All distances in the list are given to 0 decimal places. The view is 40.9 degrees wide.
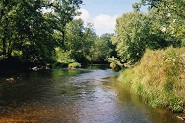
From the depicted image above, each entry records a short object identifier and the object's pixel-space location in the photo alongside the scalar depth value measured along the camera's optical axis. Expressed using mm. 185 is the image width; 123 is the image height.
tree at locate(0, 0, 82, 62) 43625
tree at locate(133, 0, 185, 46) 11738
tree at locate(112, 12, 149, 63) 42188
